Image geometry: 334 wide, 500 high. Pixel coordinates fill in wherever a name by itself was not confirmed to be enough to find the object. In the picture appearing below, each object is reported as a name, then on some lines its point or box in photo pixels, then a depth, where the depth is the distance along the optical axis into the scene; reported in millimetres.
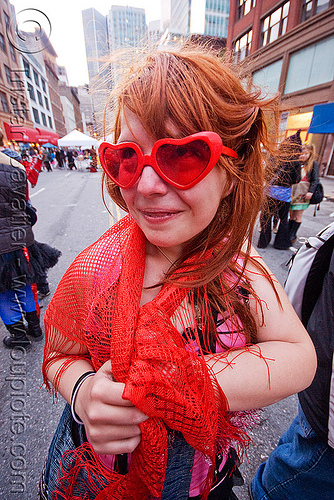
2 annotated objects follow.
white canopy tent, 18219
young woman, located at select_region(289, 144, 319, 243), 4682
